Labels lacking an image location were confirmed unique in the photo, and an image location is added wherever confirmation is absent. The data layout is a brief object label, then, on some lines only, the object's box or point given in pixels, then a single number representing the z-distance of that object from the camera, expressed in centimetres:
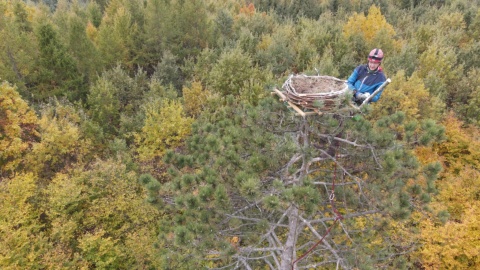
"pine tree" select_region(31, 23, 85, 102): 1672
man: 692
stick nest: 534
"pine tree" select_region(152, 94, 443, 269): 562
